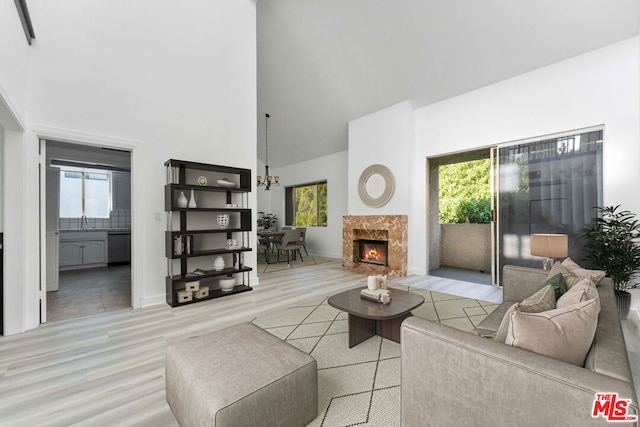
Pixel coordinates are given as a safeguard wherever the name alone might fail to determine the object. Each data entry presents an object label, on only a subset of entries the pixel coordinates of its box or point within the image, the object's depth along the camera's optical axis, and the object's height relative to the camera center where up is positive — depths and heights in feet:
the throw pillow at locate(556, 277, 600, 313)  4.14 -1.33
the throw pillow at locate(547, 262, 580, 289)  5.87 -1.45
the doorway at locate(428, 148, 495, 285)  16.78 -1.38
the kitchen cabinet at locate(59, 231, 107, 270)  18.31 -2.46
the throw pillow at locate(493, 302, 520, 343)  3.87 -1.67
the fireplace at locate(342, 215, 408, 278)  16.30 -1.48
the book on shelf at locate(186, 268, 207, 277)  11.77 -2.63
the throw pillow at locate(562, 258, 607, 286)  6.43 -1.48
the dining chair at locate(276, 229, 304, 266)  20.36 -2.11
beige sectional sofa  2.73 -1.94
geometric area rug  5.05 -3.74
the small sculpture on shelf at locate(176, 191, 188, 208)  11.68 +0.60
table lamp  9.28 -1.14
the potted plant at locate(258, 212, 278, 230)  29.35 -0.65
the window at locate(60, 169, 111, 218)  19.85 +1.63
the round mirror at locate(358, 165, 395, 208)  17.03 +1.89
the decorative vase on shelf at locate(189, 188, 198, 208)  11.93 +0.56
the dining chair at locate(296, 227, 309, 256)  21.53 -1.77
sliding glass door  11.22 +1.04
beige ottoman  3.76 -2.57
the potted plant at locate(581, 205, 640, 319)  9.01 -1.30
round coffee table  7.10 -2.60
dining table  21.16 -1.87
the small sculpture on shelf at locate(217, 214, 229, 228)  13.04 -0.27
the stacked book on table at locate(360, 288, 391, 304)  7.78 -2.41
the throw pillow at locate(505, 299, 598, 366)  3.33 -1.51
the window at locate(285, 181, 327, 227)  26.26 +0.99
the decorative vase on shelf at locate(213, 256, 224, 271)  12.69 -2.35
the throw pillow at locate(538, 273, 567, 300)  5.44 -1.49
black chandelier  22.46 +7.04
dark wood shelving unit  11.36 -0.55
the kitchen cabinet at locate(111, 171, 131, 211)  21.61 +2.02
